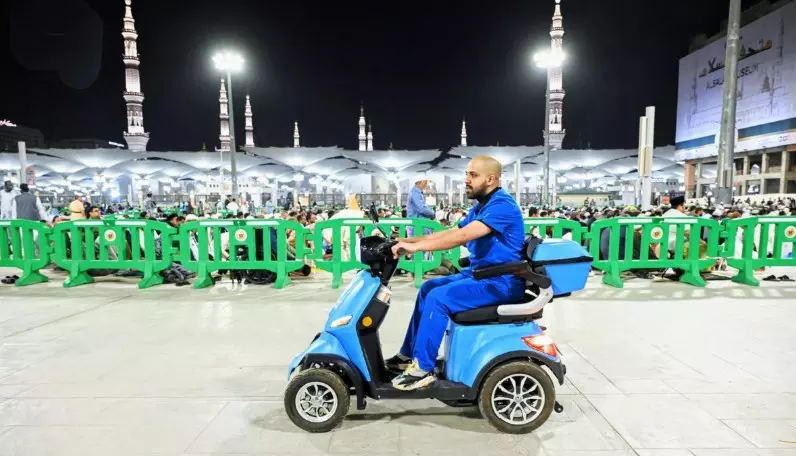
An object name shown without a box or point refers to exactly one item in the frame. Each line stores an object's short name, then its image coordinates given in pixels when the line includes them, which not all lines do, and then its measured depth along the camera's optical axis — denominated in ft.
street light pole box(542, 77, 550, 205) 61.81
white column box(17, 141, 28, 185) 51.90
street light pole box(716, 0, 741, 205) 37.11
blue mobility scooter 9.56
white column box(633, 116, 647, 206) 30.55
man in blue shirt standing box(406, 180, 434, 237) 27.55
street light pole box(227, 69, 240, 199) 61.87
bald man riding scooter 9.40
